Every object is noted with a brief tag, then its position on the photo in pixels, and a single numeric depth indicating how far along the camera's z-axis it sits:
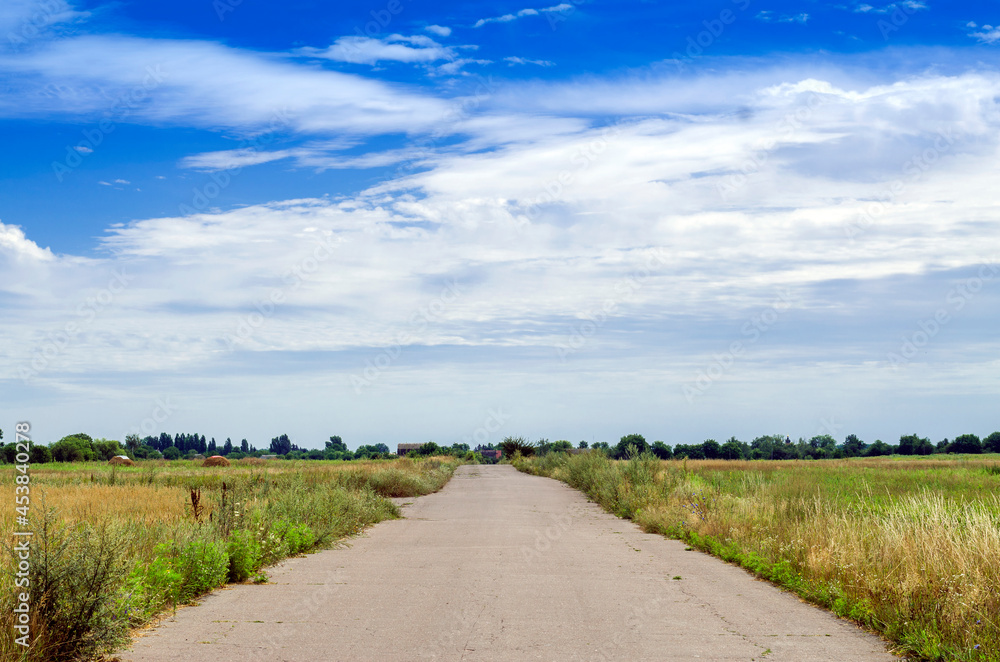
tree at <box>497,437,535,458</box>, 94.12
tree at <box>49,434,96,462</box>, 102.38
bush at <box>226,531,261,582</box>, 11.27
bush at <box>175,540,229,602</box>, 9.93
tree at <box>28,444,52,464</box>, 98.94
